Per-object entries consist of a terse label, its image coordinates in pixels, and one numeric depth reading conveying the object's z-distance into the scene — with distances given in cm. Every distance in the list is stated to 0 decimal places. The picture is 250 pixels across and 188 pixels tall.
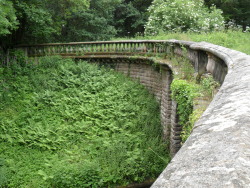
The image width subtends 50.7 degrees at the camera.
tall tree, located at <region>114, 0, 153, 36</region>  2506
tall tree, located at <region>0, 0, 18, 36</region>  822
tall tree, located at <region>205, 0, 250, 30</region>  2356
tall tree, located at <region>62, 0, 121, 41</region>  1856
